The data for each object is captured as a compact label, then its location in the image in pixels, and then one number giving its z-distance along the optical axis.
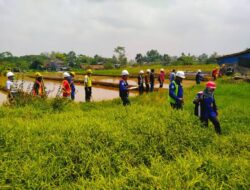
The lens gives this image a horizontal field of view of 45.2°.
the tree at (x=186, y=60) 65.96
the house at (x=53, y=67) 81.81
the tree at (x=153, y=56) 130.41
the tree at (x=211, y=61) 69.61
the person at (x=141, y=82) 15.87
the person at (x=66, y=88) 11.34
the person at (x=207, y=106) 7.10
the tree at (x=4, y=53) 103.56
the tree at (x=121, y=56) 91.88
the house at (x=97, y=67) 79.35
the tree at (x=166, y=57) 104.85
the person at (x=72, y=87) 12.51
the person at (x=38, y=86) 11.71
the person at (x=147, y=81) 16.77
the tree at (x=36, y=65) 80.20
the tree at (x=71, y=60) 91.62
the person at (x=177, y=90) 8.28
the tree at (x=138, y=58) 104.38
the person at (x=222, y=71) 27.80
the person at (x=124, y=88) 10.41
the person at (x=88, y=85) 13.26
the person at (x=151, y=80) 17.42
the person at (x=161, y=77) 19.98
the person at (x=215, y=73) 23.27
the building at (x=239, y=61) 28.25
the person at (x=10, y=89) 10.44
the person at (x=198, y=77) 21.33
